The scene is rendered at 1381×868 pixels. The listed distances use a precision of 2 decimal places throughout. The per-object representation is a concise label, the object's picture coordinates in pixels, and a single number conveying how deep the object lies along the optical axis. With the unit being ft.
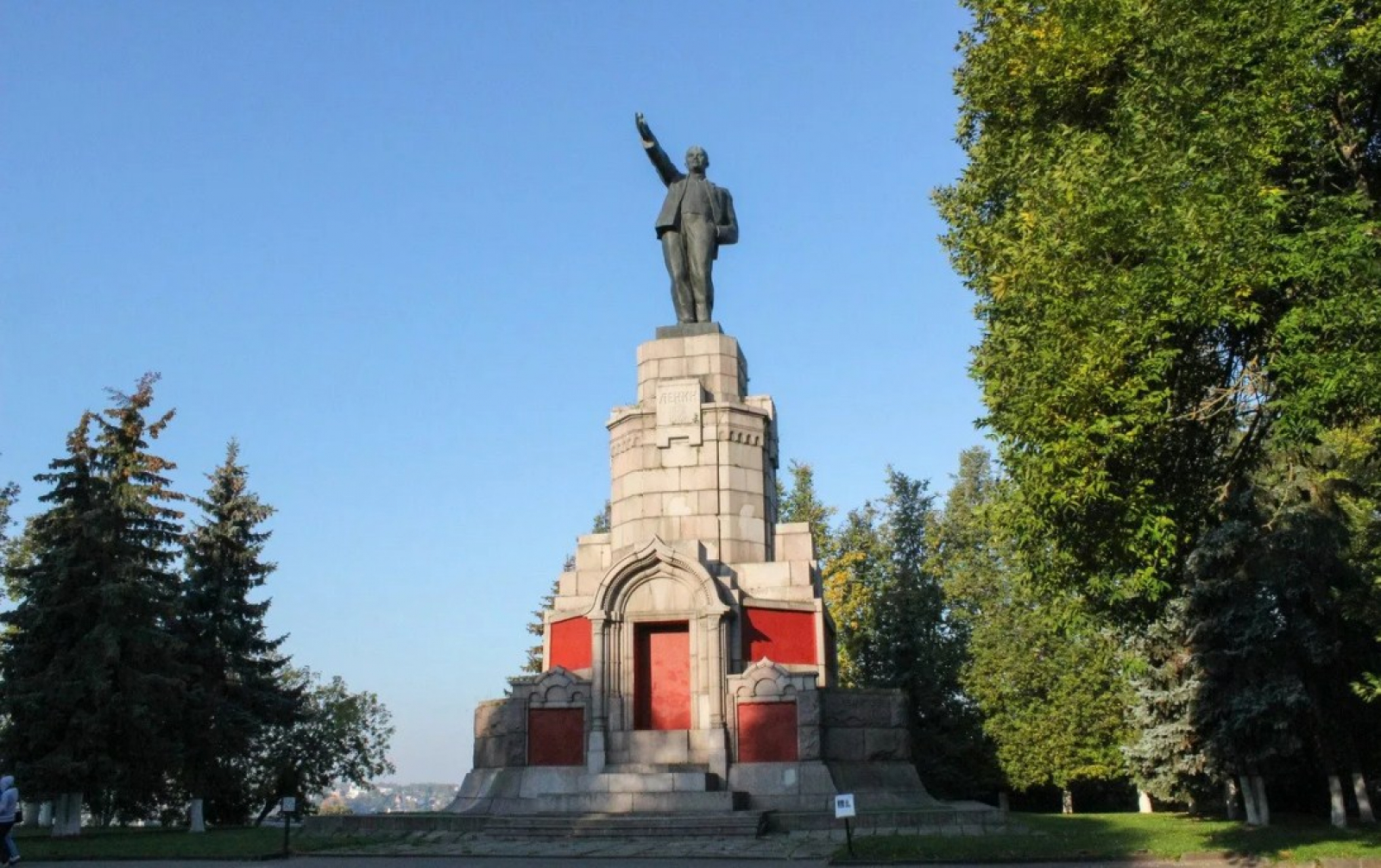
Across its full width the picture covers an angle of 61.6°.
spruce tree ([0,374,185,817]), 76.54
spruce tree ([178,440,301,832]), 97.55
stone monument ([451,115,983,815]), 59.41
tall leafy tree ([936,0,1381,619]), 35.24
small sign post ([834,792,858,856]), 45.51
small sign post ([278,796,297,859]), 51.55
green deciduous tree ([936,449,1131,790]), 108.68
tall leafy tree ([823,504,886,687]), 123.03
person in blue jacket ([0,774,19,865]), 48.78
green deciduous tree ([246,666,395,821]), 119.65
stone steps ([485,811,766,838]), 52.70
